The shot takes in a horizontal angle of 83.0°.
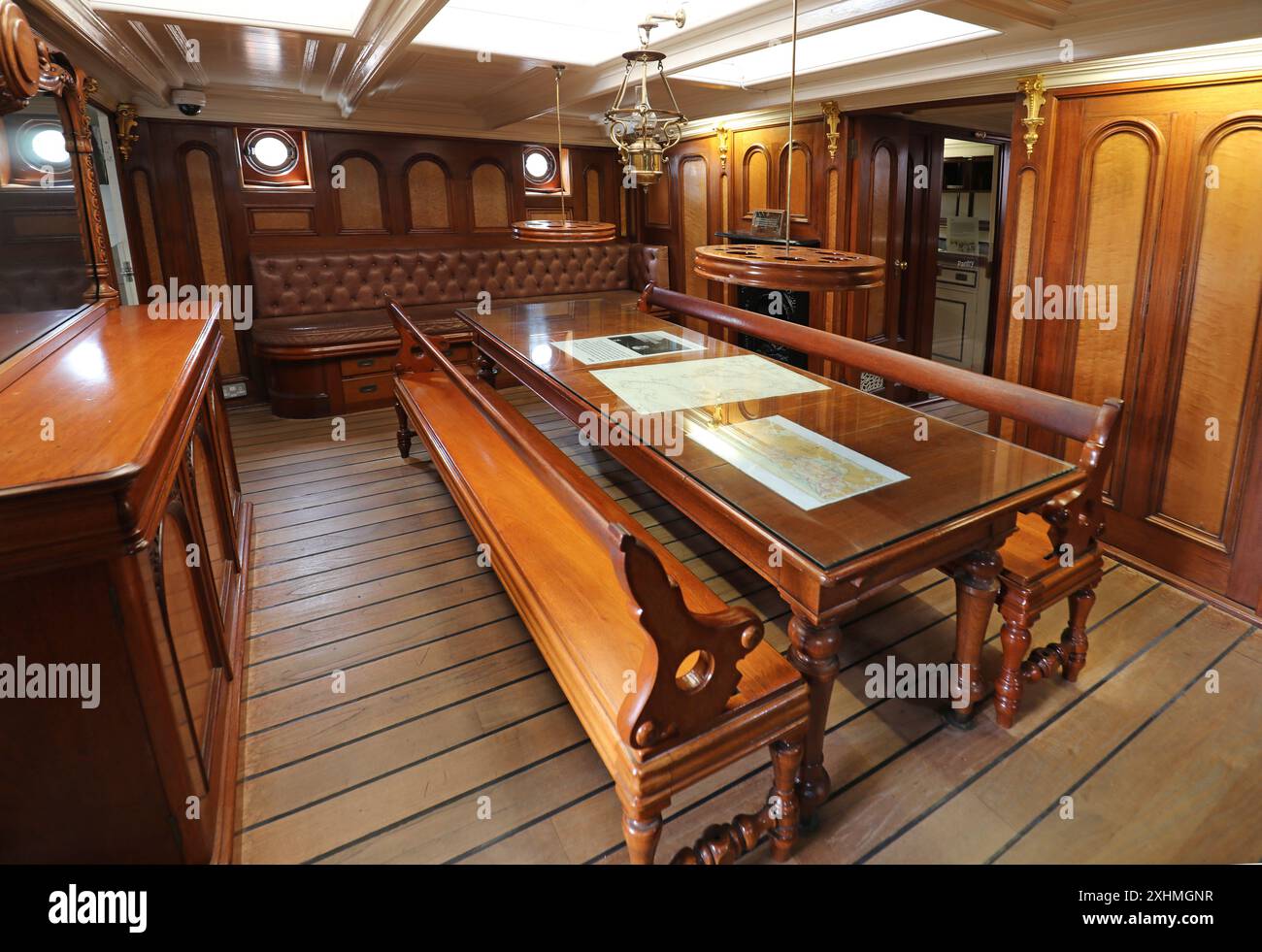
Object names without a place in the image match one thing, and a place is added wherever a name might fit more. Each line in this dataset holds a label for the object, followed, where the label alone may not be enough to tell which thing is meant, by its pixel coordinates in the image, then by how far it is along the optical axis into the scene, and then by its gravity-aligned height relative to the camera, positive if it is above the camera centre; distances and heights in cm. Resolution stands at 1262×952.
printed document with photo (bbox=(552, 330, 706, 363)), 344 -36
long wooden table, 168 -60
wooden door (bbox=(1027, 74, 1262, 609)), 282 -21
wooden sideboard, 119 -60
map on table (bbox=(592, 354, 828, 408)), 272 -45
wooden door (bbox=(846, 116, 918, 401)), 488 +28
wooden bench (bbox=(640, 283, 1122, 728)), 217 -91
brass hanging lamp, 254 +49
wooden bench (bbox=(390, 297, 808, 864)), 146 -90
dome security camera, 494 +125
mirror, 215 +20
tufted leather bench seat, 545 -14
